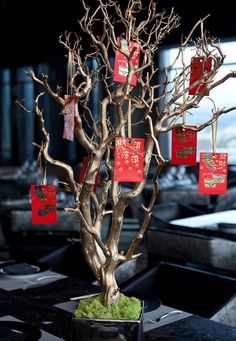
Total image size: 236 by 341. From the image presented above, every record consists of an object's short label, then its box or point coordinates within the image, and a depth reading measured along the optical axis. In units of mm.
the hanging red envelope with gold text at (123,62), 1540
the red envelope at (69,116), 1510
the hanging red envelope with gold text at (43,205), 1690
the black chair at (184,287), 2461
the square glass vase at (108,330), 1416
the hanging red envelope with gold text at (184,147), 1664
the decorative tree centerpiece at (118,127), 1481
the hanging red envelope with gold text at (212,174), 1598
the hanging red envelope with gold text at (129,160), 1447
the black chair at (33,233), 3967
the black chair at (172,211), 4480
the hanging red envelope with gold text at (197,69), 1656
